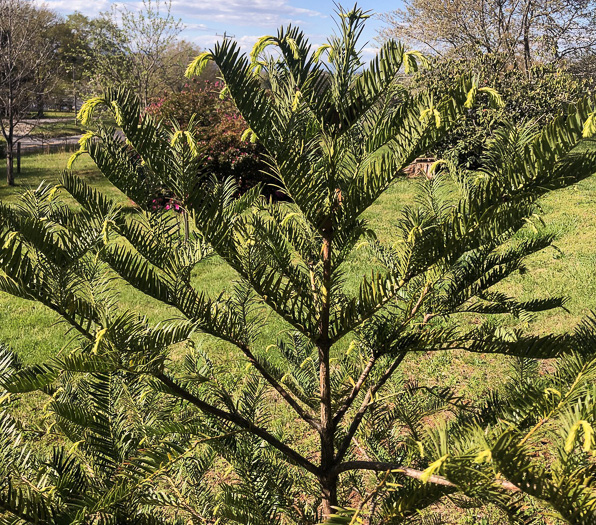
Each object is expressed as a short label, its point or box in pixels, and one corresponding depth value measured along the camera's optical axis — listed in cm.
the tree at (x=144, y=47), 1480
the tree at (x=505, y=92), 1355
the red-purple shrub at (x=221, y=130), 1145
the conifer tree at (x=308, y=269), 104
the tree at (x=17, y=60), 1424
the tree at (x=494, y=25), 1906
